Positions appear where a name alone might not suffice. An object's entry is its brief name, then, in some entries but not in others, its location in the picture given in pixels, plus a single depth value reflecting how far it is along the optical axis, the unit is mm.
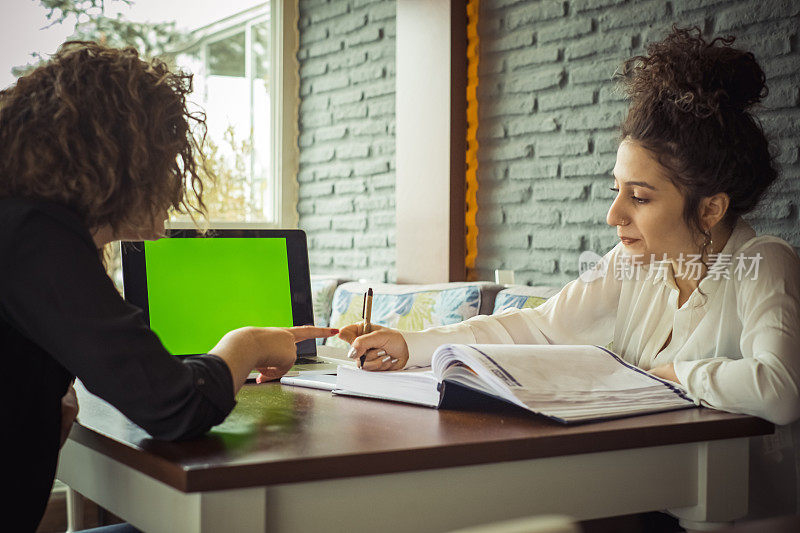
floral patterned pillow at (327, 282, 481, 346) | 2834
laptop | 1505
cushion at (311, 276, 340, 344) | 3631
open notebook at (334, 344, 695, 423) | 1076
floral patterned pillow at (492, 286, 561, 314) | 2566
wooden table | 840
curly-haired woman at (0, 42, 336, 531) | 909
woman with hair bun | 1308
